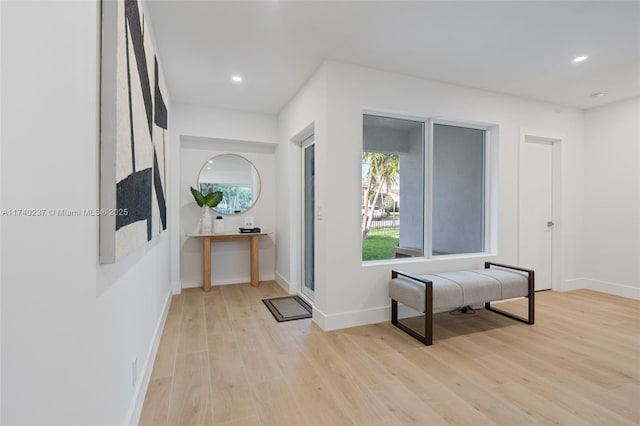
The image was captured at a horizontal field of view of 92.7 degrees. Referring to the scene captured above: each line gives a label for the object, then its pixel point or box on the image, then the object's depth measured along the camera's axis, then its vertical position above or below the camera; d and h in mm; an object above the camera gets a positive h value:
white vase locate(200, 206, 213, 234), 4377 -153
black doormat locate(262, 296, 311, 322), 3300 -1111
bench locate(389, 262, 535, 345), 2674 -720
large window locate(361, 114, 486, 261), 3377 +293
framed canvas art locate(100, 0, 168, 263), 1118 +352
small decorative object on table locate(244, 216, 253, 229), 4660 -159
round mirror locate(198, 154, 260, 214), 4574 +480
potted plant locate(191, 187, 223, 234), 4332 +133
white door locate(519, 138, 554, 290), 4090 +54
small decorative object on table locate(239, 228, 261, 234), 4535 -275
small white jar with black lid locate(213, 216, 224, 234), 4434 -198
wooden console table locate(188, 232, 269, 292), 4246 -526
